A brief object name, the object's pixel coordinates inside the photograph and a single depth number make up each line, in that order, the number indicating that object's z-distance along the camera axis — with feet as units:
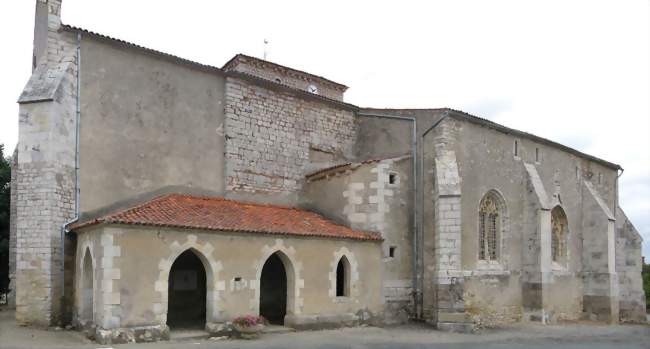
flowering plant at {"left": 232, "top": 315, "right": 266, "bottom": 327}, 52.13
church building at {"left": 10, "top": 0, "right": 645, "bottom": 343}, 52.60
